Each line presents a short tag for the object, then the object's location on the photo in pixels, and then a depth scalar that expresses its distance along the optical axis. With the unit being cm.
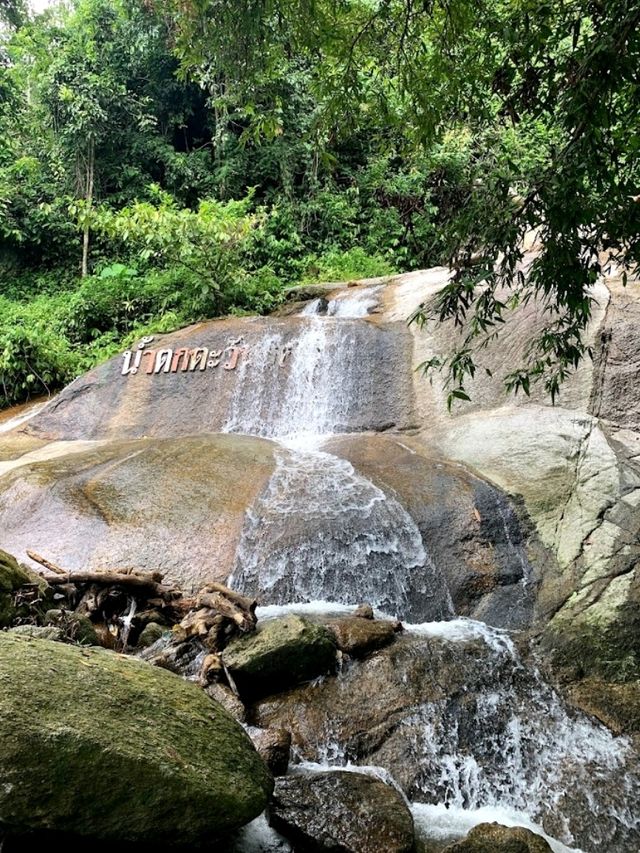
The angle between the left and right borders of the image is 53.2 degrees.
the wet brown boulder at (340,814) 328
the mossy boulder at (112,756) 238
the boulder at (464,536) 625
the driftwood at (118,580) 591
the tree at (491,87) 316
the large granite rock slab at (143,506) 676
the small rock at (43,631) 437
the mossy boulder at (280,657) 467
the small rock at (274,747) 391
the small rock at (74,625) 488
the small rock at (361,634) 505
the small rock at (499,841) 321
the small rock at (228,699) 439
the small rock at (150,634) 544
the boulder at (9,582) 503
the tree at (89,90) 1961
